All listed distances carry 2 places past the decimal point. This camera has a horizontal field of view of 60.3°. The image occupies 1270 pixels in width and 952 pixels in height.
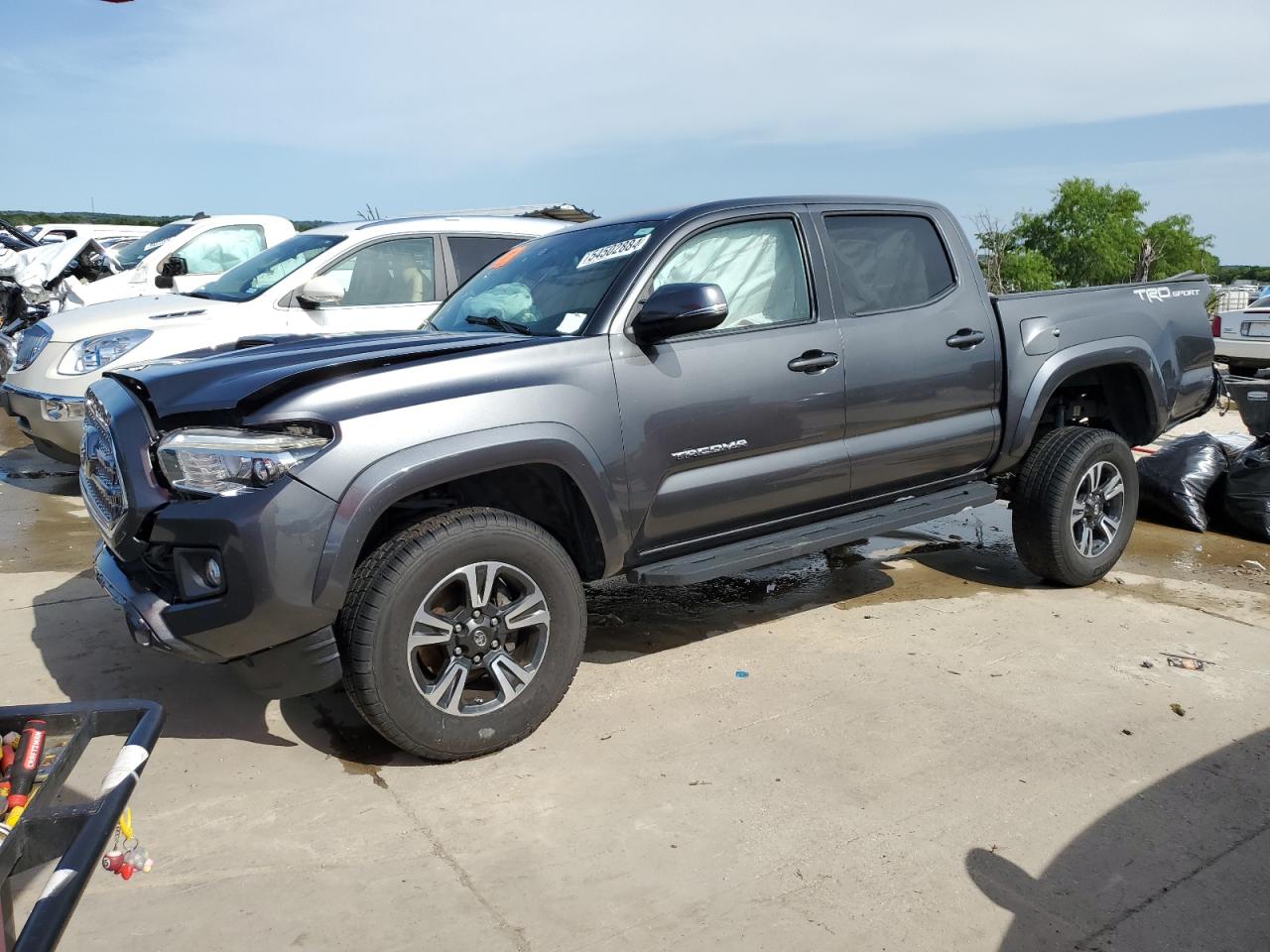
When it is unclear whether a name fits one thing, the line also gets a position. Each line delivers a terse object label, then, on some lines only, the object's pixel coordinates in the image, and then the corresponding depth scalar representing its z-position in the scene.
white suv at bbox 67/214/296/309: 10.93
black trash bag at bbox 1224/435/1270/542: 6.64
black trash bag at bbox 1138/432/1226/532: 6.91
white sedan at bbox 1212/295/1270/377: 15.35
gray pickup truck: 3.28
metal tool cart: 1.48
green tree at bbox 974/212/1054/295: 98.38
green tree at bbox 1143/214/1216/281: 111.00
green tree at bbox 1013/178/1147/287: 109.06
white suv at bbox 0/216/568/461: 7.27
